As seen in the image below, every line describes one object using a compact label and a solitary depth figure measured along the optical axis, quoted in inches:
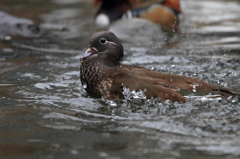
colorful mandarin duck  832.9
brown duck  398.0
